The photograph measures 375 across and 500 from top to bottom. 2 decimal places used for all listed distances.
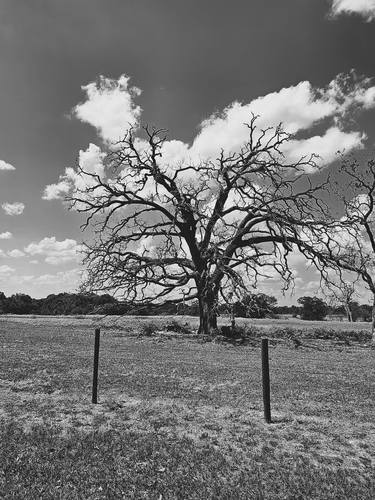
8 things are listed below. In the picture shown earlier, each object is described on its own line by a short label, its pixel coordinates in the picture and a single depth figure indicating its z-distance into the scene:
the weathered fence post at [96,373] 8.54
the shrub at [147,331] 24.12
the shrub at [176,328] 26.34
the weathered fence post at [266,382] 7.48
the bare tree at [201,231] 24.34
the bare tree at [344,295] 24.23
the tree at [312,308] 62.51
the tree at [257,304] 21.27
